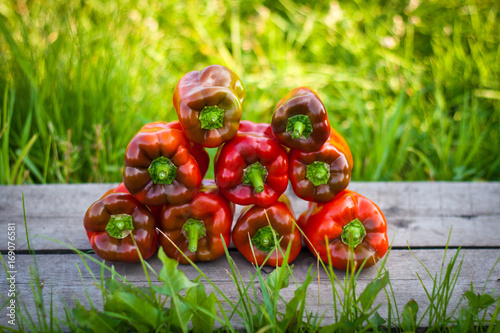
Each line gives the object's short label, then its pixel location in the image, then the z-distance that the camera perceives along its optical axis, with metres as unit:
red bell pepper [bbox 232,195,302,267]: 0.77
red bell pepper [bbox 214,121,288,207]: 0.75
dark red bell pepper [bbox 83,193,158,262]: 0.76
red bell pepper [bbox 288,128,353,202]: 0.75
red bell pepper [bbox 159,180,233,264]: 0.77
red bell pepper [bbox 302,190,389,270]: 0.77
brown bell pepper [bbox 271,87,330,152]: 0.73
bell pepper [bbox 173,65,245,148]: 0.73
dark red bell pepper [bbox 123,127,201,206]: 0.73
